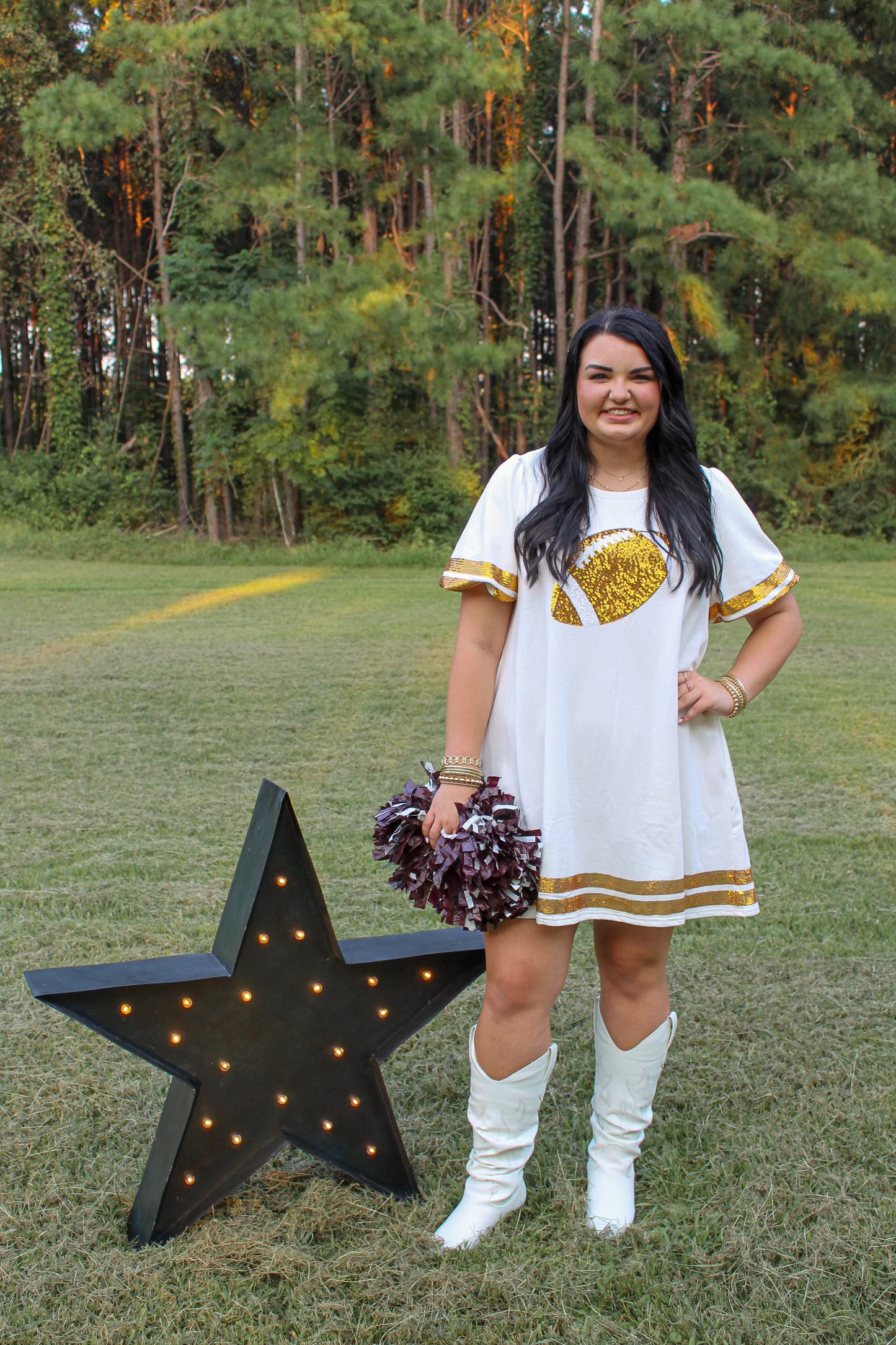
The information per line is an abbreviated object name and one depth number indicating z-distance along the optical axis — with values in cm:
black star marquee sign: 173
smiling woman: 161
